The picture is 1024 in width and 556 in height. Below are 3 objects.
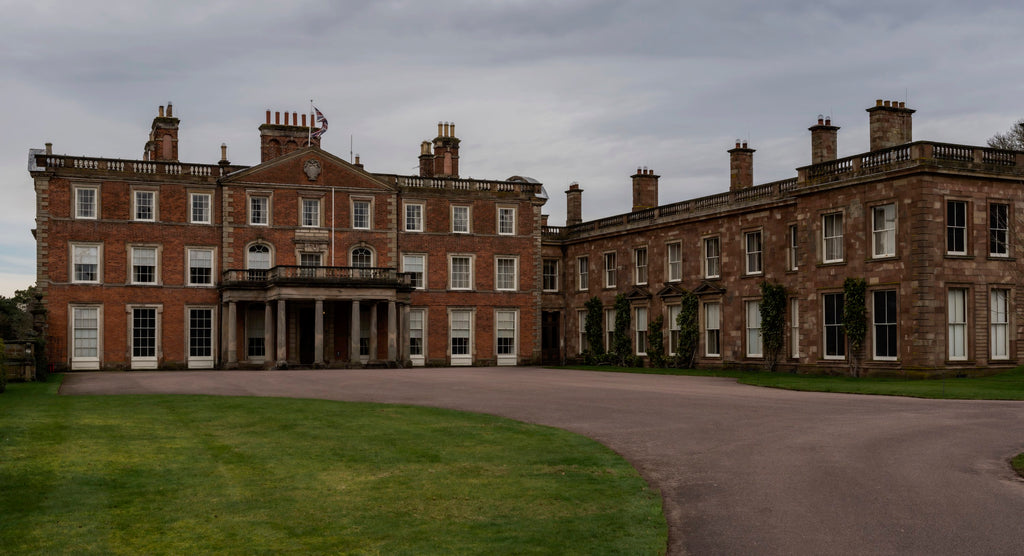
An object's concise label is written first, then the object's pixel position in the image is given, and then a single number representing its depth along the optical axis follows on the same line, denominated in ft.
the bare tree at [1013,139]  197.26
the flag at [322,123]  154.92
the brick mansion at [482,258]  105.40
